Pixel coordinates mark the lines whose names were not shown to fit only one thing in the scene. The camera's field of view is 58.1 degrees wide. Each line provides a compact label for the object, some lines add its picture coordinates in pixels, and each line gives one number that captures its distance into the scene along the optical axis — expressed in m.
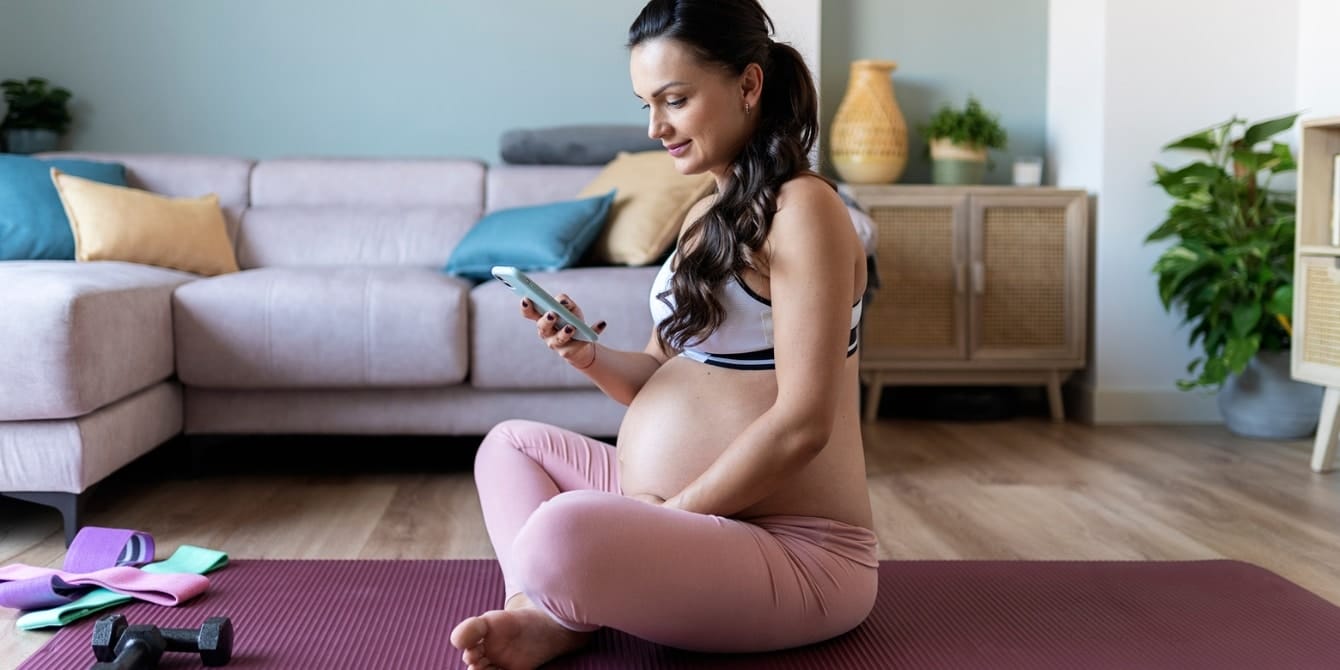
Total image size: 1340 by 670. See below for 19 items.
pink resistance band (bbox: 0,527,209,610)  1.76
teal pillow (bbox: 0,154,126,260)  3.08
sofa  2.35
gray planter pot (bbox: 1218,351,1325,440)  3.46
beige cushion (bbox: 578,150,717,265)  3.13
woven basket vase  3.95
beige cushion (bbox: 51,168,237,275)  3.12
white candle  4.02
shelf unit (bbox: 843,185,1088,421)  3.87
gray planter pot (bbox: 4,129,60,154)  3.80
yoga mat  1.52
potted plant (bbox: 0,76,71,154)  3.81
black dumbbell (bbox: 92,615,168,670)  1.41
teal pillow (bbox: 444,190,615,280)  3.09
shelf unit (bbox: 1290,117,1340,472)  2.99
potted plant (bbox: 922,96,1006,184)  3.99
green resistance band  1.68
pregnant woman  1.34
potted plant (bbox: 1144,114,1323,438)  3.42
